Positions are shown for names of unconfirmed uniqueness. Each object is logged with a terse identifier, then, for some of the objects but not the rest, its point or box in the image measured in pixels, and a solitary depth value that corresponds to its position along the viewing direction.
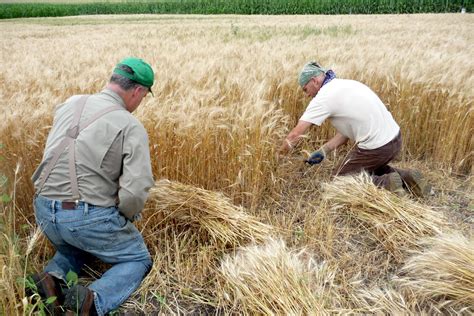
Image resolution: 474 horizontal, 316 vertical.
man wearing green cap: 2.31
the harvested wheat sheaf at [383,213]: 3.02
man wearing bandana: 3.63
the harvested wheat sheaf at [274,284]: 2.21
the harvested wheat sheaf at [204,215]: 2.85
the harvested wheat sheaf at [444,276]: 2.36
